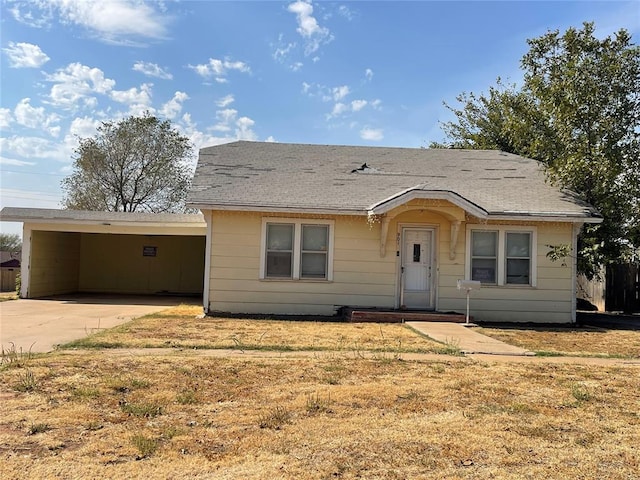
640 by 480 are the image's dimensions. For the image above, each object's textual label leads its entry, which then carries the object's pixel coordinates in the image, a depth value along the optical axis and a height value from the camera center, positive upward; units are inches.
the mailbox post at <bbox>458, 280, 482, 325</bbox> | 453.4 -10.1
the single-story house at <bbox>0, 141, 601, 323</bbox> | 504.1 +22.7
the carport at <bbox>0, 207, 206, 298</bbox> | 775.1 -5.7
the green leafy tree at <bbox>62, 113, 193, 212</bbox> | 1289.4 +228.8
